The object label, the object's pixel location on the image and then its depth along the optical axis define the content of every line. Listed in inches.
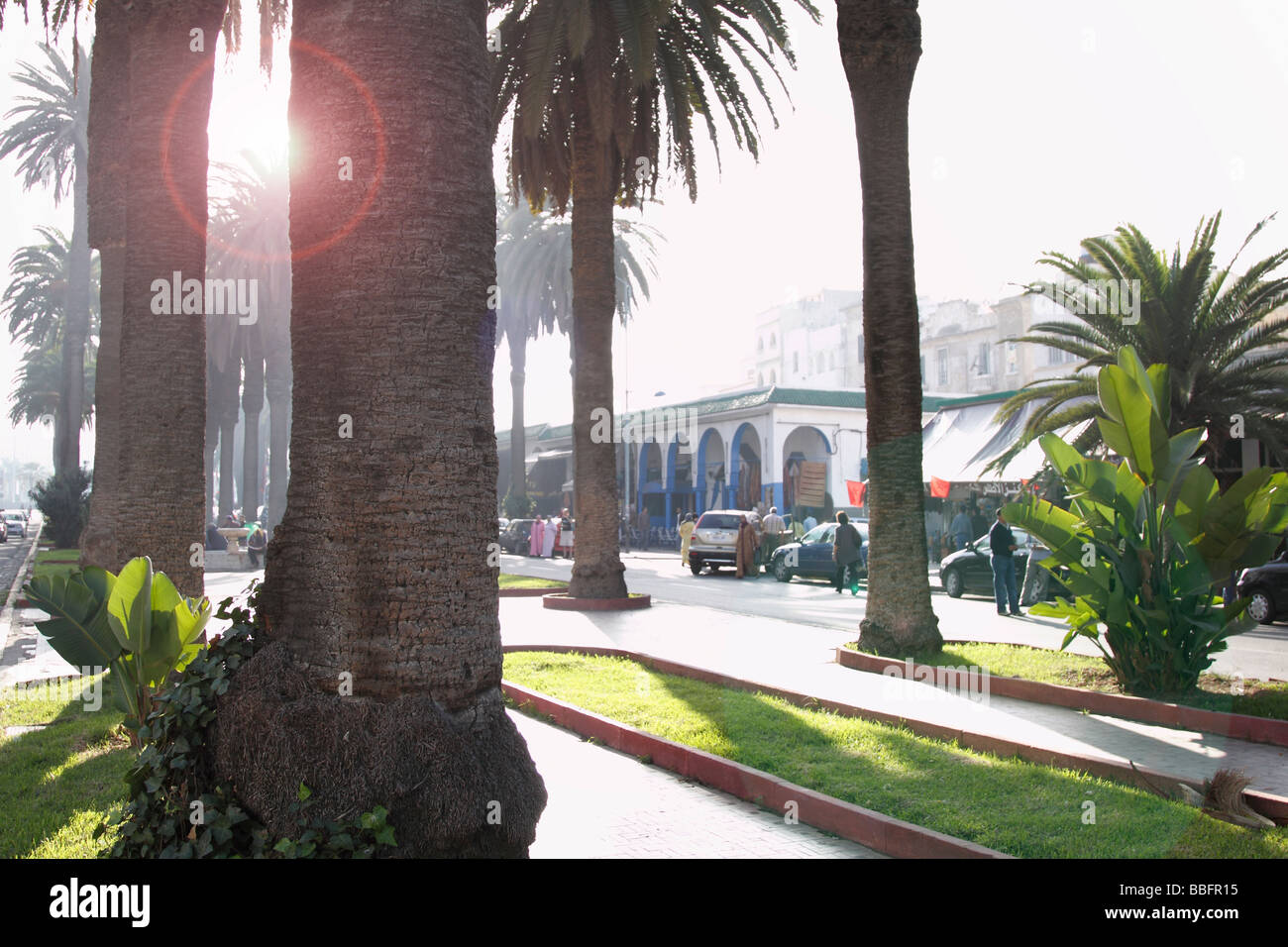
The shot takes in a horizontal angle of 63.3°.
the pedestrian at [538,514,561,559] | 1566.2
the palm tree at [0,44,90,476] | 1499.8
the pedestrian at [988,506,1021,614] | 712.4
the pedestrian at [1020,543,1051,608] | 742.5
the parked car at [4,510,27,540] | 2596.0
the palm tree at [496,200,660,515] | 1731.1
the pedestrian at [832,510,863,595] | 875.4
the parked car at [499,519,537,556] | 1670.8
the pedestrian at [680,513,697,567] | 1305.7
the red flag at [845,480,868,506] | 1301.7
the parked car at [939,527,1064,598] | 860.6
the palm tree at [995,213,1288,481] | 771.4
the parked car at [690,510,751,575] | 1169.4
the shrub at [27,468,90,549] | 1330.0
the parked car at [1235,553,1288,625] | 698.2
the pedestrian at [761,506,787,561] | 1187.9
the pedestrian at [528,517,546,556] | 1573.6
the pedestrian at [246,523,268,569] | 1136.2
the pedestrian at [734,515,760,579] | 1135.0
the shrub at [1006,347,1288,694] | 343.9
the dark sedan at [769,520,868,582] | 1026.1
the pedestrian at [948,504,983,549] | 929.5
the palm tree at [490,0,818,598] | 675.4
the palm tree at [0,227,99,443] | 2094.0
